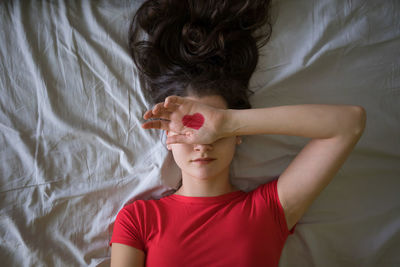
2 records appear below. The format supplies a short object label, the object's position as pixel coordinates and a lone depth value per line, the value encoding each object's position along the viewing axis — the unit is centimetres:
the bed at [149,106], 130
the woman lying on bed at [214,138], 107
